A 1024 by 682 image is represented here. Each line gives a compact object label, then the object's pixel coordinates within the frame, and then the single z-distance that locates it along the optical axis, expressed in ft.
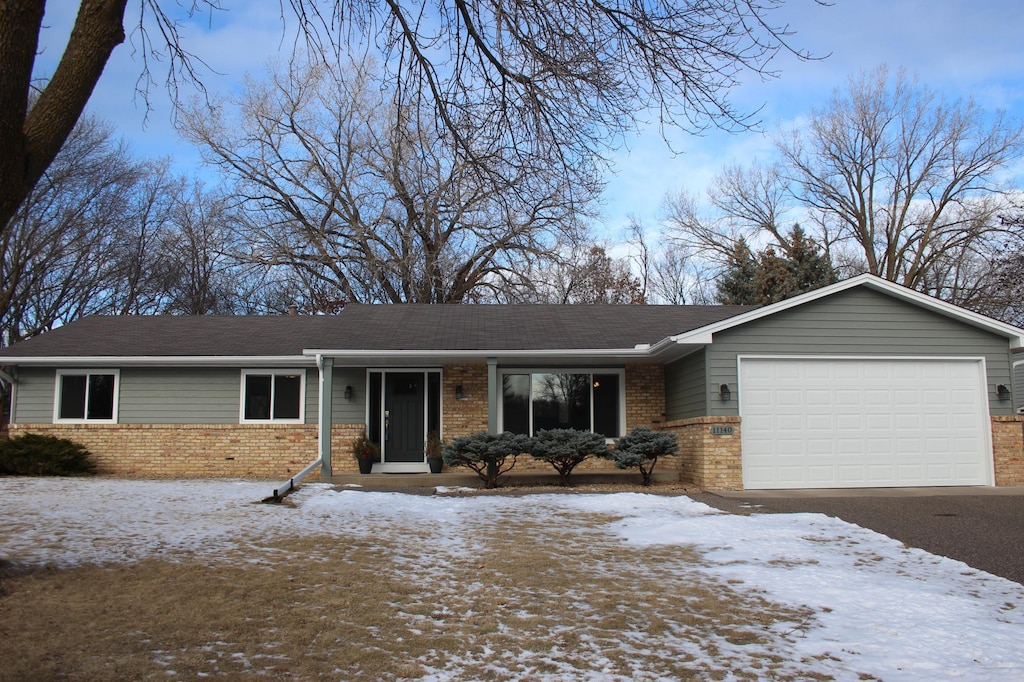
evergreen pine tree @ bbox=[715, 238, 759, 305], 104.22
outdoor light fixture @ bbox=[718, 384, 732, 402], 43.34
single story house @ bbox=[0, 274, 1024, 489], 43.83
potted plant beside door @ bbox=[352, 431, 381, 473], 51.26
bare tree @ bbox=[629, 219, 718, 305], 119.44
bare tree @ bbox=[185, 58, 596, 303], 90.63
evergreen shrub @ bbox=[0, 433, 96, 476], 49.65
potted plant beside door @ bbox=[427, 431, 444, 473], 51.65
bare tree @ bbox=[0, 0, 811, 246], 16.97
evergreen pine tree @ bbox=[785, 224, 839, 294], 100.42
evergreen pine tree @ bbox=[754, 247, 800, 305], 97.97
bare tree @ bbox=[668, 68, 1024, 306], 97.04
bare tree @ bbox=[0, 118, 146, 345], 86.12
